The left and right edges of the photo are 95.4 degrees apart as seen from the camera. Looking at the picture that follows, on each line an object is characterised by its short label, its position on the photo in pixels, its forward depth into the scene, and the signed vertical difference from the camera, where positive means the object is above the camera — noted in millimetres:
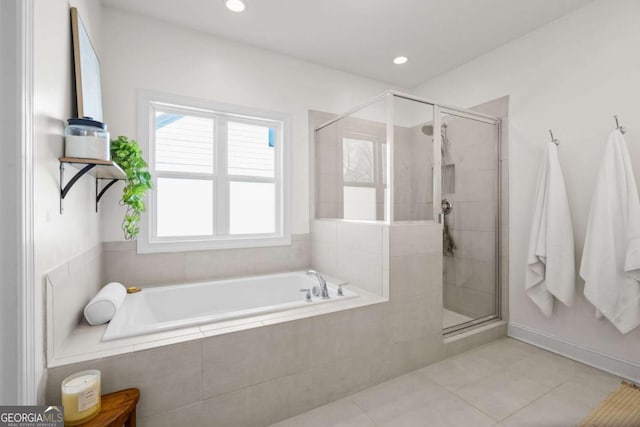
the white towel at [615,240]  1859 -211
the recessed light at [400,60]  2992 +1565
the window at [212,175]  2473 +327
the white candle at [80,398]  1114 -731
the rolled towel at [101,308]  1624 -557
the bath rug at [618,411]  1496 -1100
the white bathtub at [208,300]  1663 -691
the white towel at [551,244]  2211 -275
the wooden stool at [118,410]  1151 -828
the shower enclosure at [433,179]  2225 +259
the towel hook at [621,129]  1984 +544
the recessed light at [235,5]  2176 +1558
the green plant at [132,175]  1992 +253
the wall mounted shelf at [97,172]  1380 +235
